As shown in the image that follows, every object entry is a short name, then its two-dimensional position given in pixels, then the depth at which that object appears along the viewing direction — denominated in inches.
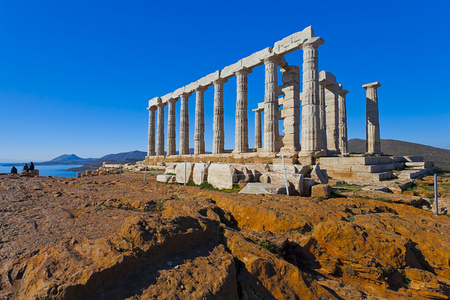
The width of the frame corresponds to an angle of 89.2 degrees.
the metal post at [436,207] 256.7
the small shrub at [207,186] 411.0
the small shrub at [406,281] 158.7
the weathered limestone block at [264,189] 319.9
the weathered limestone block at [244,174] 389.0
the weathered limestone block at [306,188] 346.3
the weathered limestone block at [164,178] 501.7
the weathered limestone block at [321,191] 323.0
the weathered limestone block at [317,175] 378.6
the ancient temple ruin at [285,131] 419.2
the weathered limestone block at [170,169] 579.5
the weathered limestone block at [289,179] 338.3
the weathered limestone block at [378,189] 362.9
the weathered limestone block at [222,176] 383.9
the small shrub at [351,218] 219.1
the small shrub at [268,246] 157.7
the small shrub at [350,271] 164.9
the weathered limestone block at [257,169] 398.6
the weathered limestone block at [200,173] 434.3
